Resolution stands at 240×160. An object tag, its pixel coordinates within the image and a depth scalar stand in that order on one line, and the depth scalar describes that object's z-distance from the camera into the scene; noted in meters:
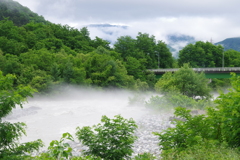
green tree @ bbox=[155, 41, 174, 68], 73.88
